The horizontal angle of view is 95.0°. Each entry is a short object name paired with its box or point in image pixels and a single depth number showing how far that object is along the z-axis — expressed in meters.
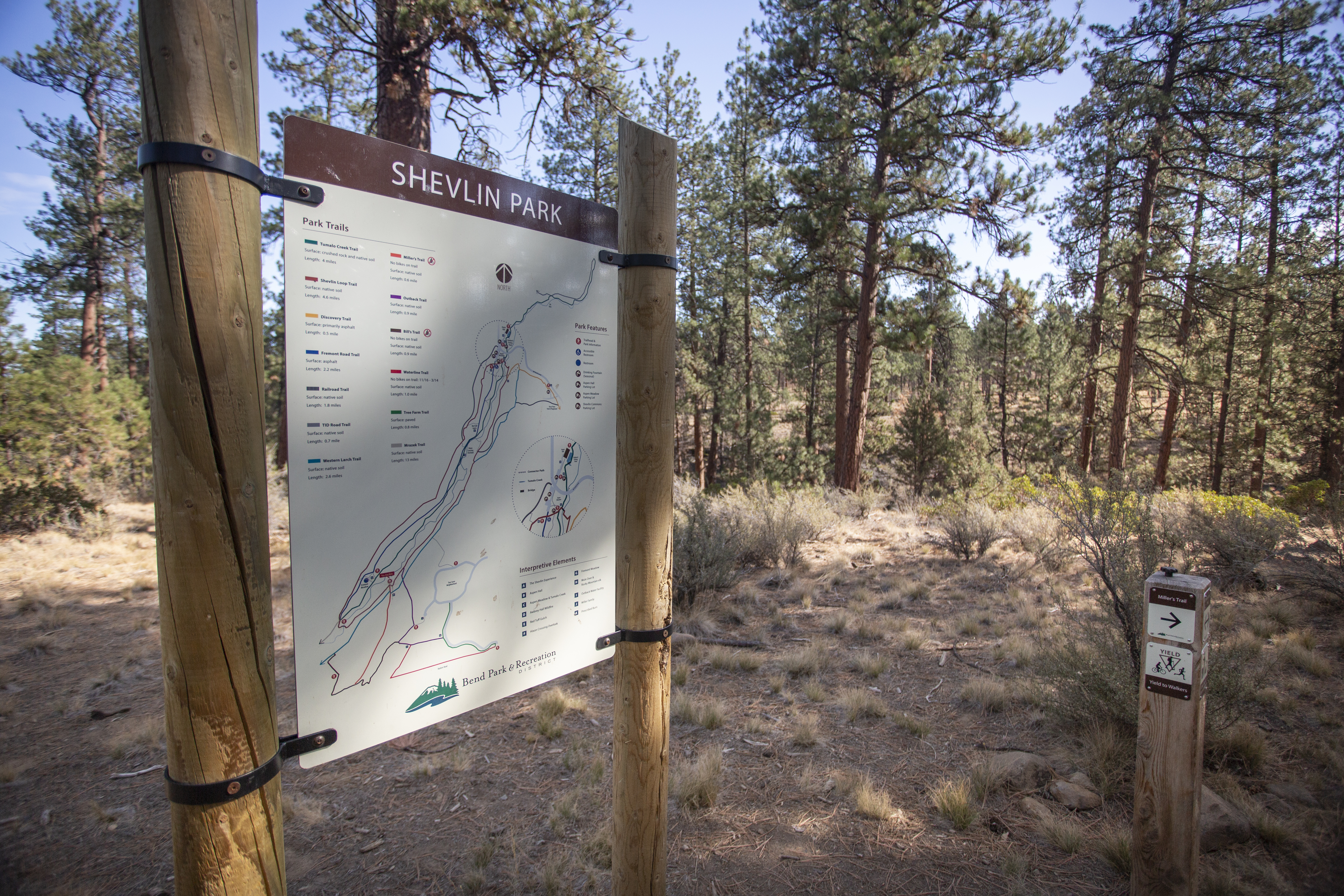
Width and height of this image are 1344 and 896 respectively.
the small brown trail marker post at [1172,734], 2.27
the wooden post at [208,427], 1.19
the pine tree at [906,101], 9.52
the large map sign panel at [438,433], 1.43
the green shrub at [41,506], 8.97
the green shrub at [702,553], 6.50
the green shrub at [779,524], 8.05
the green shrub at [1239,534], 6.47
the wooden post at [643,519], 2.07
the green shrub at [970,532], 7.99
